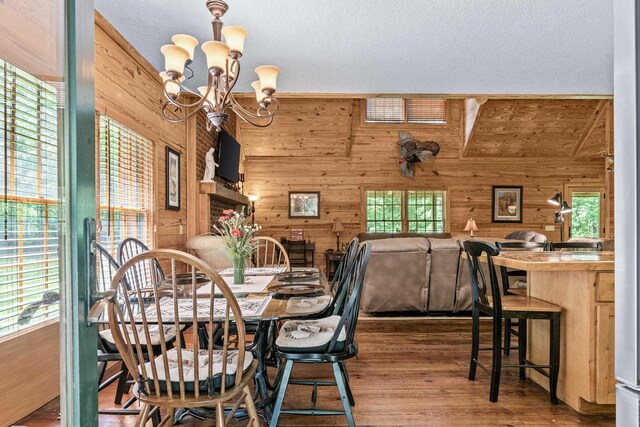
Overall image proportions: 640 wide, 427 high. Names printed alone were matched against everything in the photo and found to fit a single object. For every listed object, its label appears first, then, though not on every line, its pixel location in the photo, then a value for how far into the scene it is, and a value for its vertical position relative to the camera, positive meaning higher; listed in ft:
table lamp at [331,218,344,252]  27.09 -1.15
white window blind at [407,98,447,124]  28.27 +7.19
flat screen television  19.11 +2.74
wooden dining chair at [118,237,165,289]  8.45 -1.54
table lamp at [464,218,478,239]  26.63 -1.07
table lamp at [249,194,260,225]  27.39 +0.45
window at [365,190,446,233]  28.99 +0.10
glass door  2.20 +0.03
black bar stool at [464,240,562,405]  7.80 -2.10
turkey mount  27.43 +4.18
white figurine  16.62 +1.82
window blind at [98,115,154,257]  9.71 +0.70
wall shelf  16.03 +0.83
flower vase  8.17 -1.25
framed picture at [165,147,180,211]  13.60 +1.09
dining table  5.76 -1.55
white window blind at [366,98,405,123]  28.19 +7.16
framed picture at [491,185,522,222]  28.89 +0.53
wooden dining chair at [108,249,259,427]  4.59 -2.13
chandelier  7.08 +2.88
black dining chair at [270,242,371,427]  6.36 -2.27
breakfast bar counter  7.13 -2.18
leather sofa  13.83 -2.39
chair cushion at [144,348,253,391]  5.05 -2.15
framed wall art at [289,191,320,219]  28.53 +0.46
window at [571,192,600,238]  28.99 -0.28
